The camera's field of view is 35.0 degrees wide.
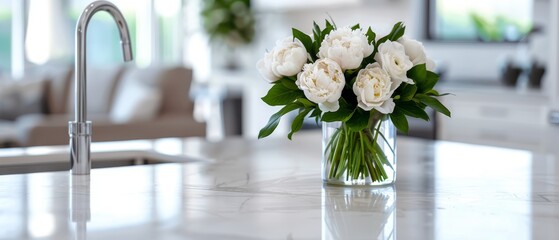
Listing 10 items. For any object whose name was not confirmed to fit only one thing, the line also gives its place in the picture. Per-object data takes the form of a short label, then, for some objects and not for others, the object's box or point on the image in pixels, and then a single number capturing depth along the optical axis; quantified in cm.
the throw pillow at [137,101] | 564
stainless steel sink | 225
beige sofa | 530
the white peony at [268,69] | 173
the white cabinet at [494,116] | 478
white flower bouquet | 166
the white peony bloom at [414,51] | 172
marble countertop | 134
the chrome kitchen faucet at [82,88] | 194
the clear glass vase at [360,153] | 176
